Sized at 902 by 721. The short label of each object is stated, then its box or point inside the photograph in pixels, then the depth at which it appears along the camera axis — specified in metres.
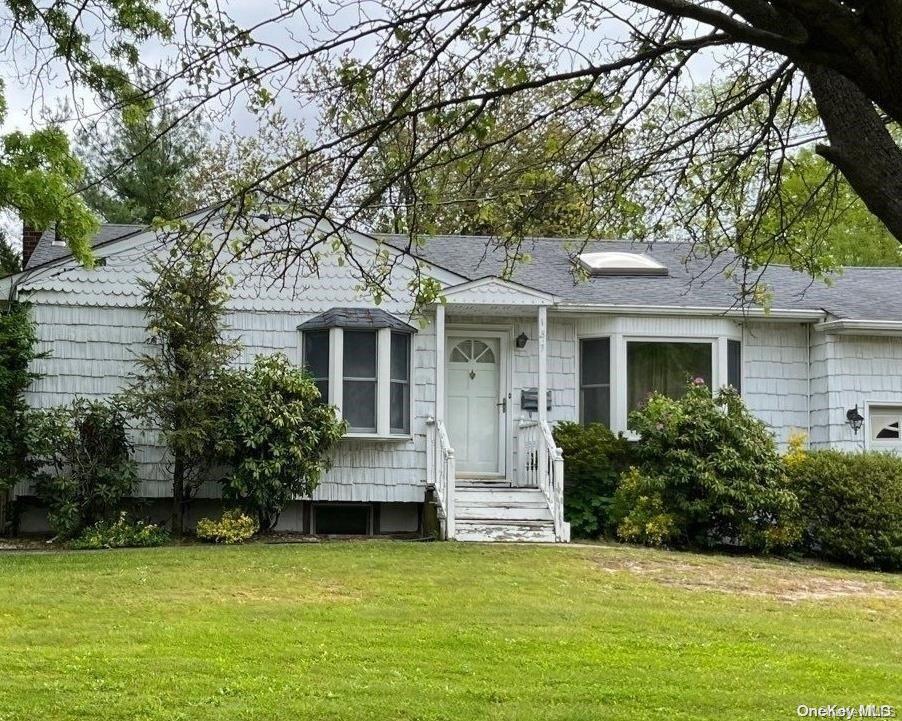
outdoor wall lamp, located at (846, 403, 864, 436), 16.11
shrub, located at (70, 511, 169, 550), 13.67
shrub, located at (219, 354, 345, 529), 14.12
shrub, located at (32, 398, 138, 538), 13.96
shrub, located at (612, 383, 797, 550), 14.10
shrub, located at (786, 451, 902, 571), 13.94
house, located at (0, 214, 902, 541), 15.17
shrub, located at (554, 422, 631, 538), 14.99
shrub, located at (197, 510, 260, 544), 14.07
